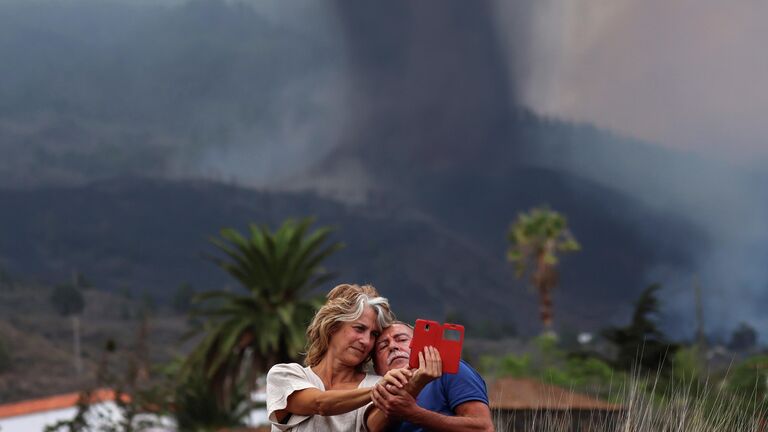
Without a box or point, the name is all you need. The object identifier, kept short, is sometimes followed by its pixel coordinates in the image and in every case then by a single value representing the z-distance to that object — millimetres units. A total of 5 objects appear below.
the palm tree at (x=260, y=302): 45531
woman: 5309
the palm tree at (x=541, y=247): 83688
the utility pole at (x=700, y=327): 53409
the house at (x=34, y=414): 73250
